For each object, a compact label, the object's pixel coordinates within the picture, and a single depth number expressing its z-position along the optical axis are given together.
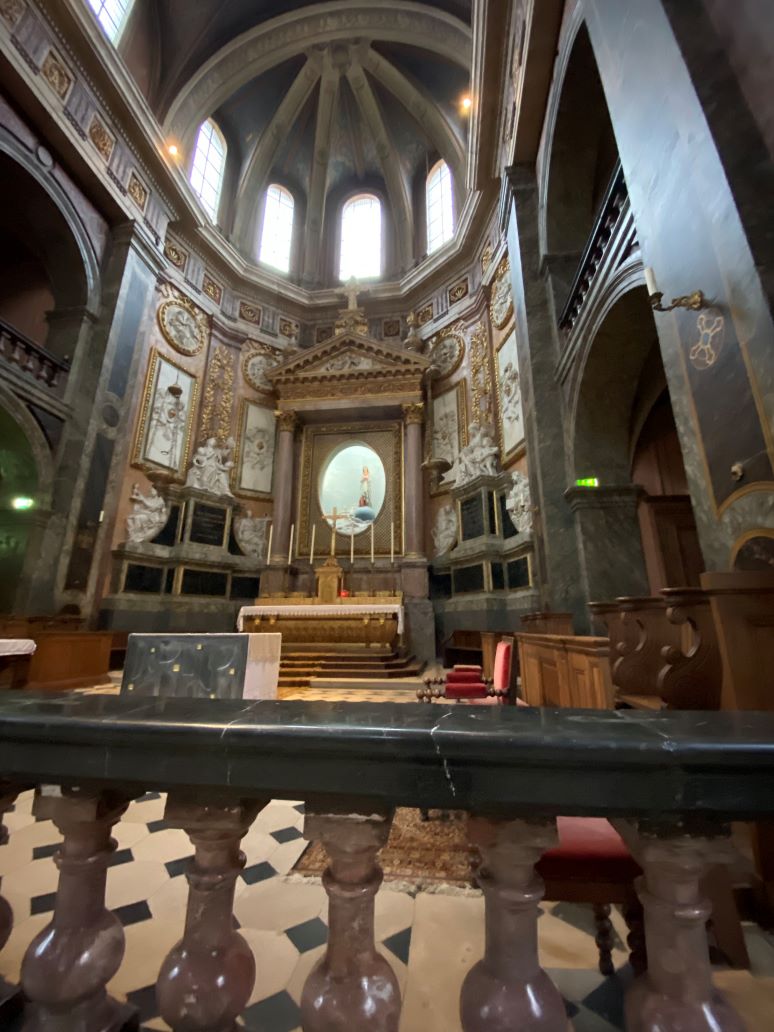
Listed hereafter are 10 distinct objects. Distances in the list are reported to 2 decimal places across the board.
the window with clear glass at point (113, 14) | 9.45
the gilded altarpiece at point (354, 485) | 10.91
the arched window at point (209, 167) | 12.57
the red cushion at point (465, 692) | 3.87
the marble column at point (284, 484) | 10.67
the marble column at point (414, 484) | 10.41
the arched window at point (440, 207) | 13.38
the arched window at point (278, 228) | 14.27
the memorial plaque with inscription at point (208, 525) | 10.07
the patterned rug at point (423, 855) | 2.22
